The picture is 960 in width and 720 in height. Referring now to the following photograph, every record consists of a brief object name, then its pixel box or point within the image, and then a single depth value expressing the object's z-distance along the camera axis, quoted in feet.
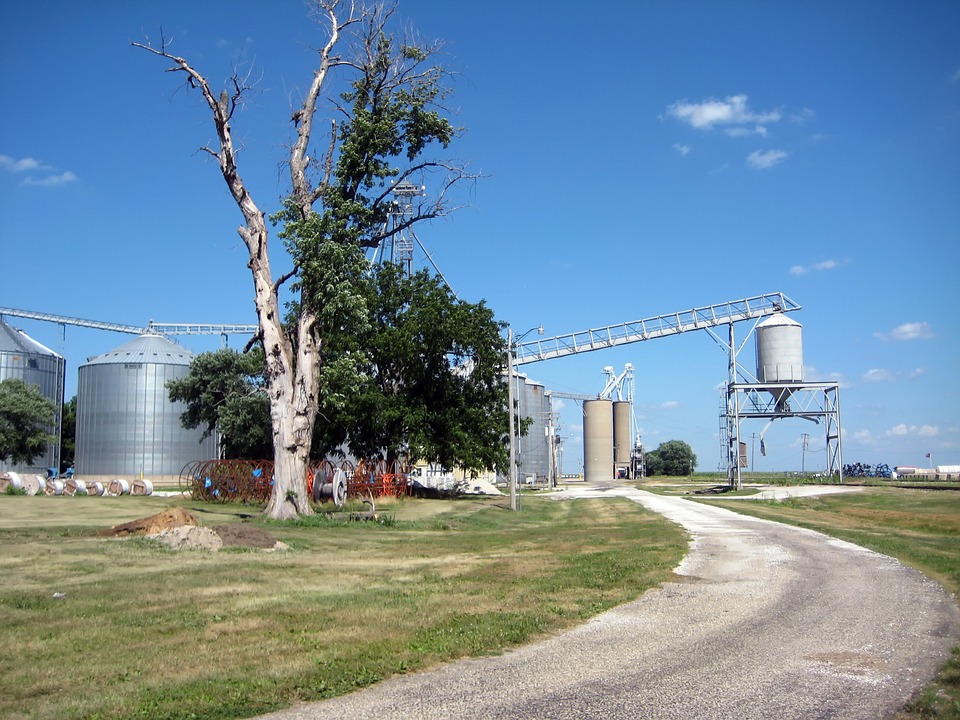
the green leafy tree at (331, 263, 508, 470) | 146.72
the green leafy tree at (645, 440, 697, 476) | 455.22
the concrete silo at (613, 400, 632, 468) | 390.01
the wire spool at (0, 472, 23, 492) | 139.92
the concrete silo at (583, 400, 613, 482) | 352.49
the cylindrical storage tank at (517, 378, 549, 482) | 325.83
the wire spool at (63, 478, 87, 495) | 145.59
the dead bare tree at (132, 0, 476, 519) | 95.91
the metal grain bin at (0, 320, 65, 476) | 263.10
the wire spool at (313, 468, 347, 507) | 120.37
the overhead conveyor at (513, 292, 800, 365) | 238.27
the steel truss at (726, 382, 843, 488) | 215.92
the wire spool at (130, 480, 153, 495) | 158.40
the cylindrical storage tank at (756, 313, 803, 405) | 221.87
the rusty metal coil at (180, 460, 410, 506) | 125.59
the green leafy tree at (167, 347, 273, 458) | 187.52
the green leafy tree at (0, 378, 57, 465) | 209.36
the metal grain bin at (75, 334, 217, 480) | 271.69
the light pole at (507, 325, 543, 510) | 131.98
